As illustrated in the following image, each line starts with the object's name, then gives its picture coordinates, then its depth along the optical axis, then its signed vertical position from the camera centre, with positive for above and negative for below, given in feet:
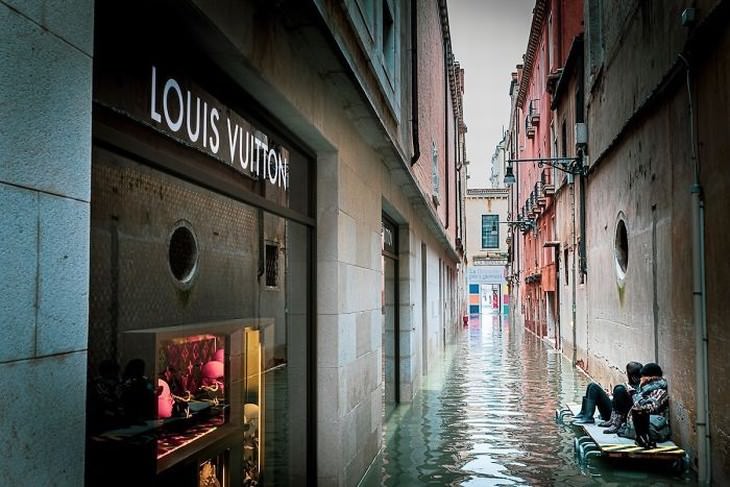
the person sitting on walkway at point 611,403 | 30.60 -4.69
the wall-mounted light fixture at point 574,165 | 57.63 +9.37
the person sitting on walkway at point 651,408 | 28.27 -4.28
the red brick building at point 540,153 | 80.02 +16.91
